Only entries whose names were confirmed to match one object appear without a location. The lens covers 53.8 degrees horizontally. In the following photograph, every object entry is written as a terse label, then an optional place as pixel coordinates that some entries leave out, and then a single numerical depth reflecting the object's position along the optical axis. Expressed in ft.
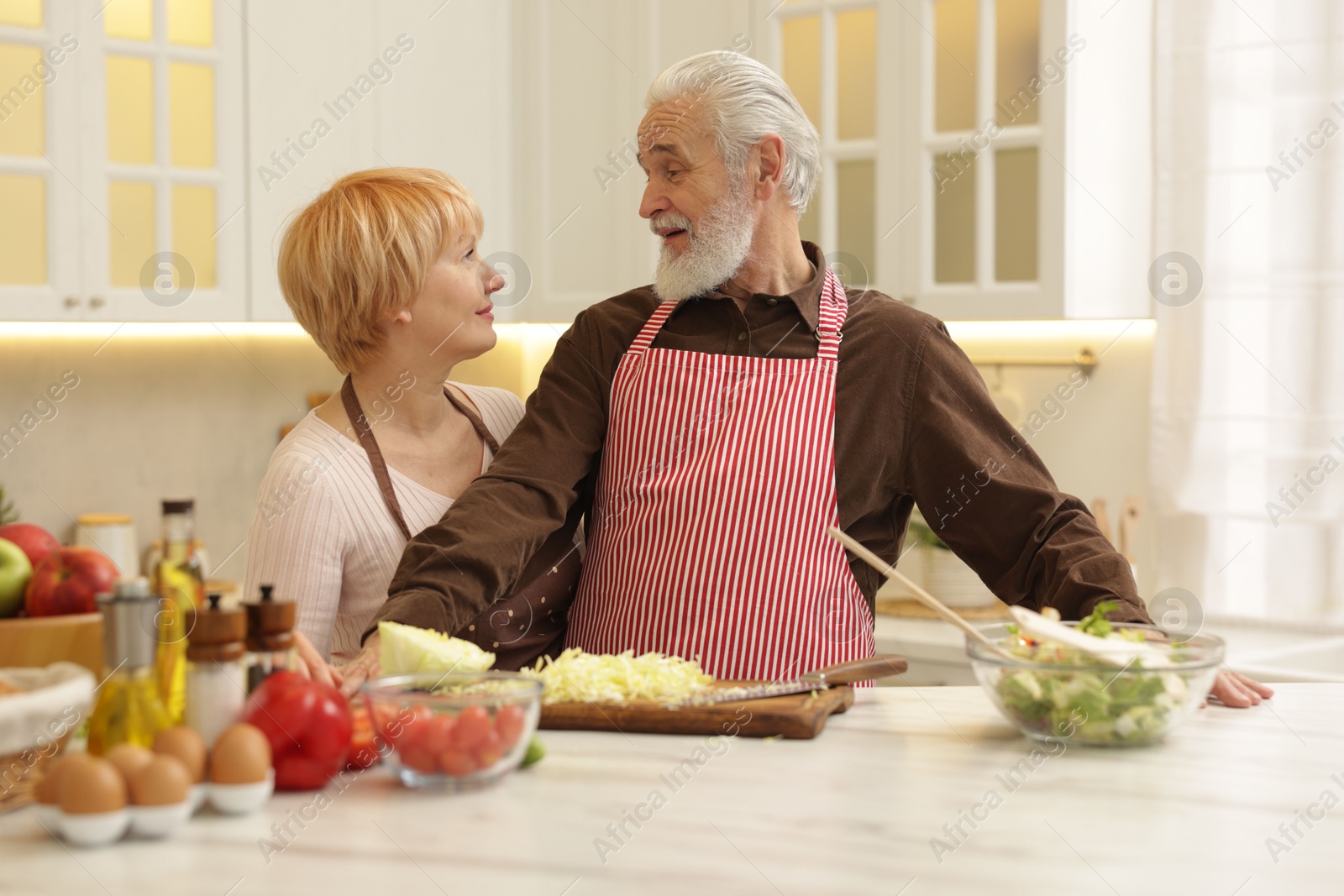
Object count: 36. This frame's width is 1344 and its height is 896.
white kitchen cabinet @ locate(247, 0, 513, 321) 10.48
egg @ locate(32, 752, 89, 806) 3.10
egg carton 3.09
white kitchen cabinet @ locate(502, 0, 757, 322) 11.46
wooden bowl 3.44
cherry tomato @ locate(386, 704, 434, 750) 3.50
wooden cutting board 4.08
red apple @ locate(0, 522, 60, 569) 3.69
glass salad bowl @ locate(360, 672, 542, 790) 3.50
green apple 3.52
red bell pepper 3.48
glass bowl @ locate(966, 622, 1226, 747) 3.86
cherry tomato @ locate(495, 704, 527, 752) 3.53
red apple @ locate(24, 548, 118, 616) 3.56
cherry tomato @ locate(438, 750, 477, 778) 3.50
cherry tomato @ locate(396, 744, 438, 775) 3.51
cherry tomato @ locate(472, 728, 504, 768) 3.51
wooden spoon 3.95
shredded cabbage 4.26
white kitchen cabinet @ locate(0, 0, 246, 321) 9.31
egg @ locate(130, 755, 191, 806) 3.13
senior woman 5.68
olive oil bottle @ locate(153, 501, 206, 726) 3.41
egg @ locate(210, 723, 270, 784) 3.32
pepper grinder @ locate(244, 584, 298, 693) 3.57
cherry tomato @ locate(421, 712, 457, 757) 3.49
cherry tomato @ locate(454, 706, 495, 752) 3.50
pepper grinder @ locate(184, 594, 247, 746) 3.37
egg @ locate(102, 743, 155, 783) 3.13
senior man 5.78
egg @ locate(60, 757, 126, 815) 3.07
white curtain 8.61
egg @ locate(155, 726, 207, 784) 3.26
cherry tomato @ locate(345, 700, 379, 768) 3.71
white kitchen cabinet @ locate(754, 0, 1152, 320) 9.18
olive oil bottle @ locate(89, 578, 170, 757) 3.20
